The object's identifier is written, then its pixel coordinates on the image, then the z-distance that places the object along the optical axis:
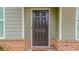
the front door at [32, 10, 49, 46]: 7.72
